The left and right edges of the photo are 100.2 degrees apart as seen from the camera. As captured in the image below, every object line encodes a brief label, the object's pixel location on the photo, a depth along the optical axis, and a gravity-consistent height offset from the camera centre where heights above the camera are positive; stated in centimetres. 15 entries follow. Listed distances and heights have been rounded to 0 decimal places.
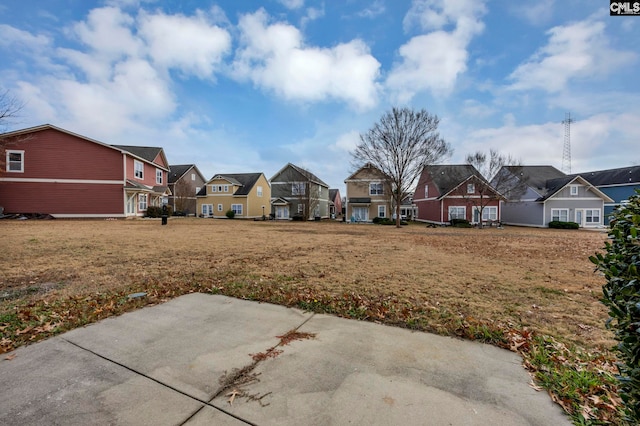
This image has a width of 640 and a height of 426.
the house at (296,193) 3869 +226
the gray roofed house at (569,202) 3033 +85
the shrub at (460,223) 2938 -157
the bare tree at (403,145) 2605 +637
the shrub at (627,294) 144 -48
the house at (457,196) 3019 +159
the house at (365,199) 3734 +134
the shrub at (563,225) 2853 -165
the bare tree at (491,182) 2828 +296
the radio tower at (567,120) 4047 +1354
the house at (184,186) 4369 +364
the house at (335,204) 5797 +108
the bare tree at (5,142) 2103 +516
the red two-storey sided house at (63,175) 2283 +285
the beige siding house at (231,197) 4294 +176
